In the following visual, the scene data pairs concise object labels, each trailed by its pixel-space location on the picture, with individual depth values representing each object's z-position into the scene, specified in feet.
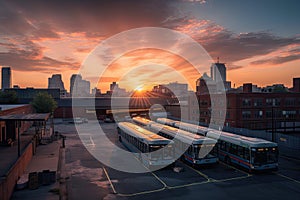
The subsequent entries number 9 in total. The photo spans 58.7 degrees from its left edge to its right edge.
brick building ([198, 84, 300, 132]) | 180.34
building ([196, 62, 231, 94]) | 289.17
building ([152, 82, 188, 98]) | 599.33
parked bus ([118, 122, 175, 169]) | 80.84
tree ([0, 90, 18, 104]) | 227.69
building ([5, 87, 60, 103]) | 333.62
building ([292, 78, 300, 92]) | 262.67
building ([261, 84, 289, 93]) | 360.13
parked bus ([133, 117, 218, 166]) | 82.58
